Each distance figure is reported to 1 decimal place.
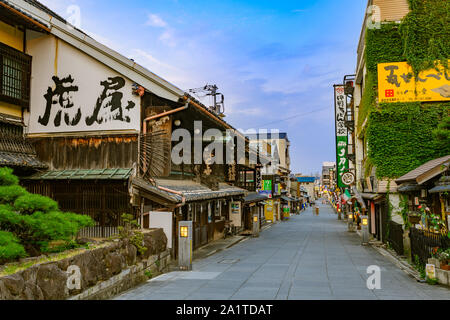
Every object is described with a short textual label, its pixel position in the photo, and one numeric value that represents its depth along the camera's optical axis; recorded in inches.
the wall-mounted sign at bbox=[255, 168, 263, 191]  1451.8
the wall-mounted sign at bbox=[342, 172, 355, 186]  1318.9
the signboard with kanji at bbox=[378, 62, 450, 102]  876.6
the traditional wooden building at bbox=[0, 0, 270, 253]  577.6
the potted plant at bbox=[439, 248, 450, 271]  443.4
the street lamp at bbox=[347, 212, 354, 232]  1420.5
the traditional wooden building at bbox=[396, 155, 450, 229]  605.3
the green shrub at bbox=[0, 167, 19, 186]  340.5
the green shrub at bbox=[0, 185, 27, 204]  321.7
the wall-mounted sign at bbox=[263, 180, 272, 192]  1914.4
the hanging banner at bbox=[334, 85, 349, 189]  1368.1
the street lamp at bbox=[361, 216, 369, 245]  952.6
